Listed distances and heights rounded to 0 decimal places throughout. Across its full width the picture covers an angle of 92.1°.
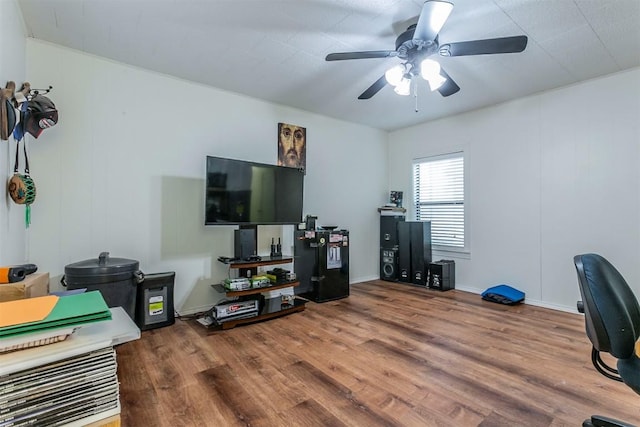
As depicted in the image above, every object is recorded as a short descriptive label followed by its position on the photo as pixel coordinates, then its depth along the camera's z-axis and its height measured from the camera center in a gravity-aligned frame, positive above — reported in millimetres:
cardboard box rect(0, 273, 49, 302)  1486 -380
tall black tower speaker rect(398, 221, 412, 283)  4918 -588
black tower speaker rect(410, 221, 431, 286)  4746 -552
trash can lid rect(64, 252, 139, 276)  2467 -428
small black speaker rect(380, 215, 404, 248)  5098 -263
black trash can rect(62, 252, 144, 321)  2471 -526
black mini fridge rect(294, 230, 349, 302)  3998 -651
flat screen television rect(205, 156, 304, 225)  3080 +237
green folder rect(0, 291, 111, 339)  718 -257
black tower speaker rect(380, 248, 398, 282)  5090 -824
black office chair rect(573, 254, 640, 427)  1273 -423
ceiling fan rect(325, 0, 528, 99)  1895 +1192
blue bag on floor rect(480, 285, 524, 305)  3783 -995
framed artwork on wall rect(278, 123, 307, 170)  4188 +965
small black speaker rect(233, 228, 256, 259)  3303 -304
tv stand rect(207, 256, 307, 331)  3030 -1015
